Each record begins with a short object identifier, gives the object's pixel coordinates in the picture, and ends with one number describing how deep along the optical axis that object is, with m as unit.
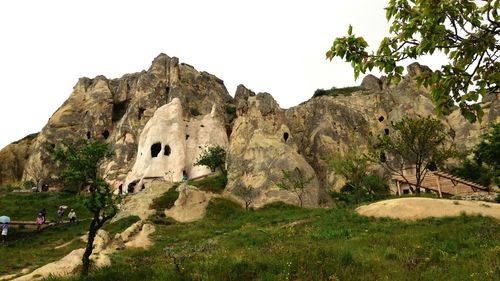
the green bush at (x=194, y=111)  86.11
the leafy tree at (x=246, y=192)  45.38
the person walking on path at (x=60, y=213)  46.08
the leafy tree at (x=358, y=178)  41.42
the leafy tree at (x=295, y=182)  42.22
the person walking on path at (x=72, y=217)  44.10
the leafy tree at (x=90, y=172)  17.16
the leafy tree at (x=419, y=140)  34.66
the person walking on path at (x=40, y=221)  39.65
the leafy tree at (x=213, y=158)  66.31
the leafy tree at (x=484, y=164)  43.97
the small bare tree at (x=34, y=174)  79.31
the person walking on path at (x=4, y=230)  35.25
